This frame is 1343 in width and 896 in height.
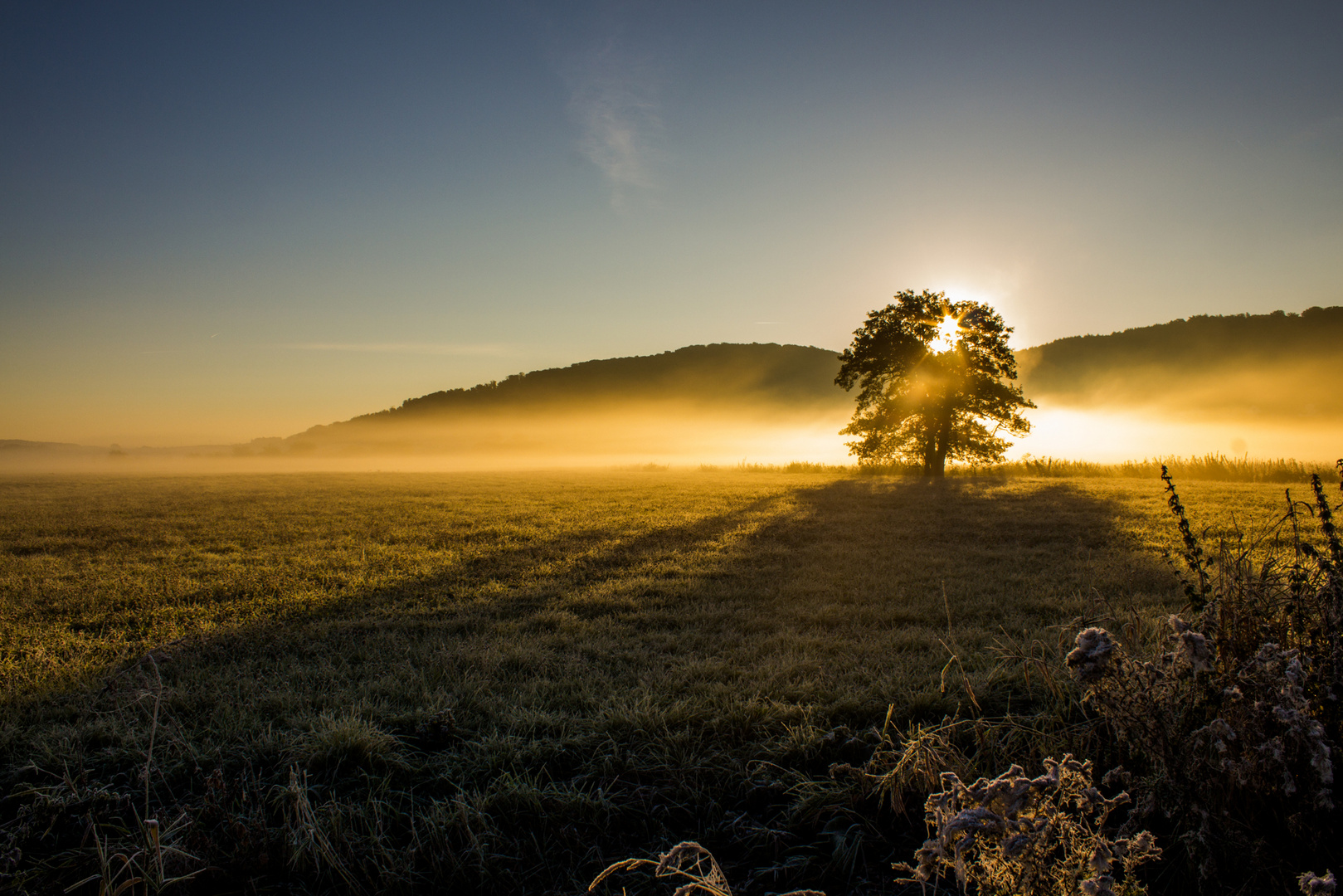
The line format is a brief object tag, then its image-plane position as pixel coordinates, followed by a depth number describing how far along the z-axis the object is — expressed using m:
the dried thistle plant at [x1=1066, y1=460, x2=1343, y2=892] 2.00
